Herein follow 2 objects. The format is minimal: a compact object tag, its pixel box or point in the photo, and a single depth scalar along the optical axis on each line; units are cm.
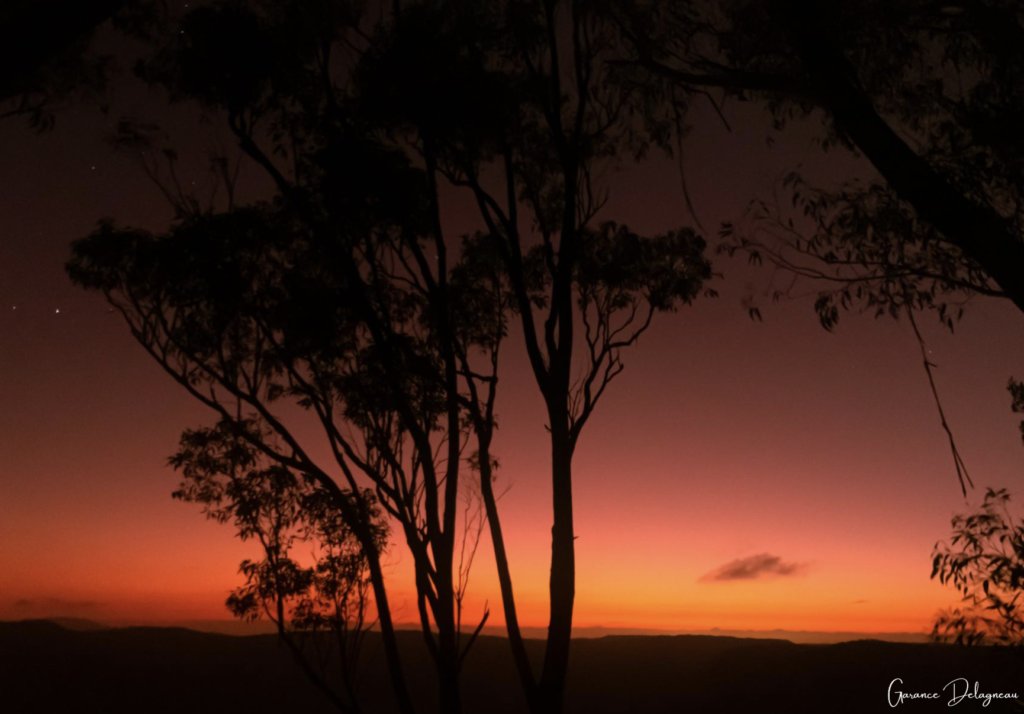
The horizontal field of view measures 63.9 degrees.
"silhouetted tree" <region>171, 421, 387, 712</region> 1616
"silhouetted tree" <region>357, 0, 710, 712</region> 1059
